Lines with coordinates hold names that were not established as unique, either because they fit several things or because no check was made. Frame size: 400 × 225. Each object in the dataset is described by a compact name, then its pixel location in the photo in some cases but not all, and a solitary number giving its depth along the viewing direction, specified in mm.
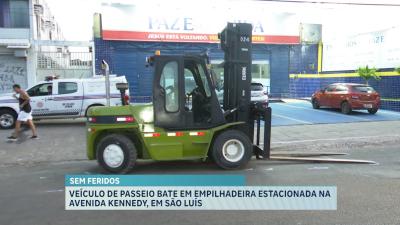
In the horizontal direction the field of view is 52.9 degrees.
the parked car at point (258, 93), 16734
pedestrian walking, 12148
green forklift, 7785
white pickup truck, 15266
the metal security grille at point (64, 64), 21672
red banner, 23172
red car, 18469
